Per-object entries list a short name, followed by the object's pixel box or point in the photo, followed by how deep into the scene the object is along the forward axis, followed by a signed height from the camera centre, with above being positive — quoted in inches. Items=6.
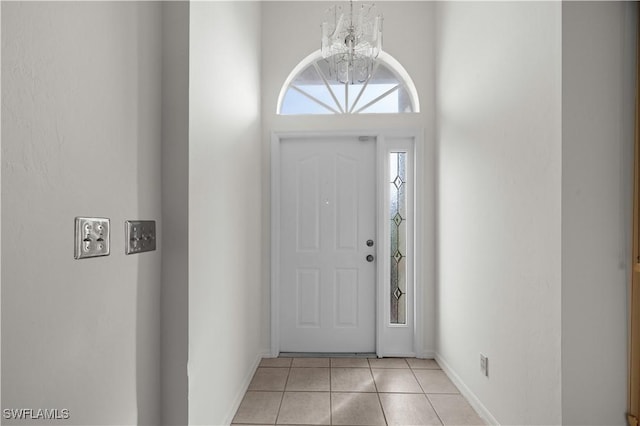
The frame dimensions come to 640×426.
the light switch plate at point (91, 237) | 36.1 -2.4
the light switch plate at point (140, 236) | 45.3 -2.9
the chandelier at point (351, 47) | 91.7 +44.2
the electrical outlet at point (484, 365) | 81.4 -34.5
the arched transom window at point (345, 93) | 125.9 +43.1
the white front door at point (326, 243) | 125.6 -10.0
